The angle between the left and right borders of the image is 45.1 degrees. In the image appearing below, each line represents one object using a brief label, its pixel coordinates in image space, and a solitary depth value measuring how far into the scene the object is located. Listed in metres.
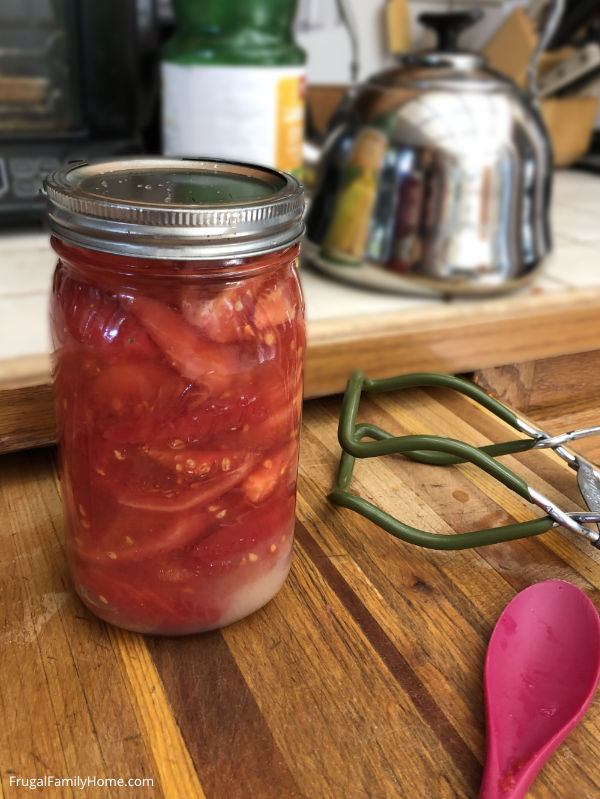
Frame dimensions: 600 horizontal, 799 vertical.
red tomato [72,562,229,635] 0.38
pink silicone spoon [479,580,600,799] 0.33
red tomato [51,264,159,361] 0.34
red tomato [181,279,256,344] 0.34
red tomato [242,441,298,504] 0.38
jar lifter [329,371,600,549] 0.43
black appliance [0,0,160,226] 0.80
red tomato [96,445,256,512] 0.36
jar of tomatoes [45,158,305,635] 0.33
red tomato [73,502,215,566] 0.37
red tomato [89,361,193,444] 0.34
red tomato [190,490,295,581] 0.38
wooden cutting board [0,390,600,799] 0.33
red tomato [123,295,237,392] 0.34
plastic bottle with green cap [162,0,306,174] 0.81
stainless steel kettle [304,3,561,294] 0.73
